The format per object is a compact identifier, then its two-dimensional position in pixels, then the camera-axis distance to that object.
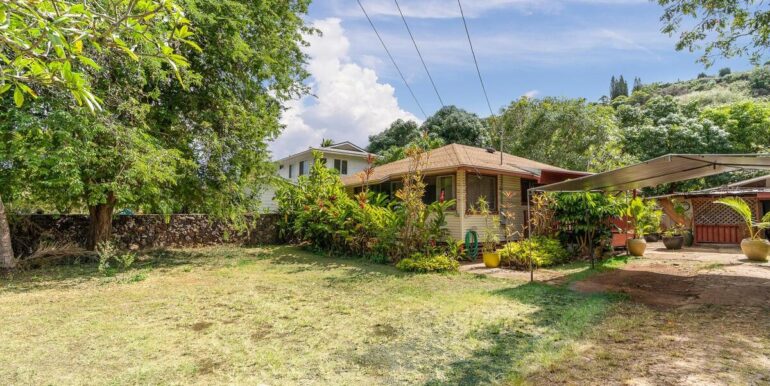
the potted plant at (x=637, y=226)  11.12
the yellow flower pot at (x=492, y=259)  9.69
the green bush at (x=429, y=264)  8.93
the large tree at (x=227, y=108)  10.55
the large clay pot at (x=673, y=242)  13.69
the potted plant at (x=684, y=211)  16.16
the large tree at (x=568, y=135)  22.03
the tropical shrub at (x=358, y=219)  9.79
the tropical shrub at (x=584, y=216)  10.18
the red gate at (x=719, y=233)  14.86
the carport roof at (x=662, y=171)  5.70
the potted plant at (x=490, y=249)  9.70
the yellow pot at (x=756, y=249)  9.37
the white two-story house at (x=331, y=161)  24.72
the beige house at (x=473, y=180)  11.89
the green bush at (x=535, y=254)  9.55
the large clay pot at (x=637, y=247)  11.09
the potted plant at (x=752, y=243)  8.98
